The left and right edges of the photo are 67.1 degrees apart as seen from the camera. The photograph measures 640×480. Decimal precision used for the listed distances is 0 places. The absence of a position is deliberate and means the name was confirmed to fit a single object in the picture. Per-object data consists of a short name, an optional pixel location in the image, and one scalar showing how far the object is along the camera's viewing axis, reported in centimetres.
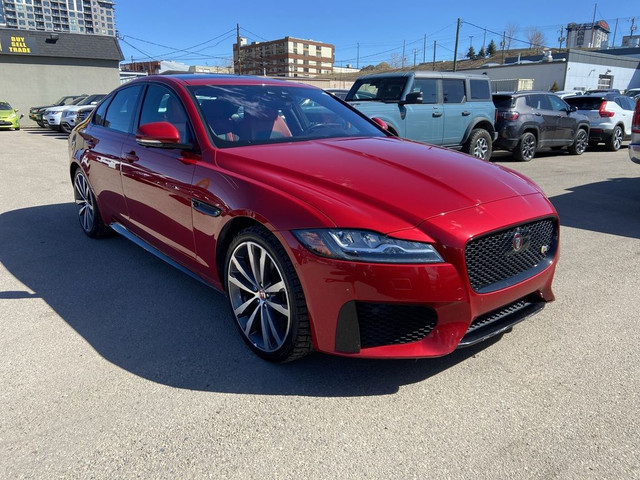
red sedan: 232
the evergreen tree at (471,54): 9998
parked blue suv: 924
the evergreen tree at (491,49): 9912
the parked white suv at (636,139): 637
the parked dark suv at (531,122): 1143
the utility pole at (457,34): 3822
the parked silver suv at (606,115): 1398
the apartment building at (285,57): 11594
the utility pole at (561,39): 9158
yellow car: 2244
